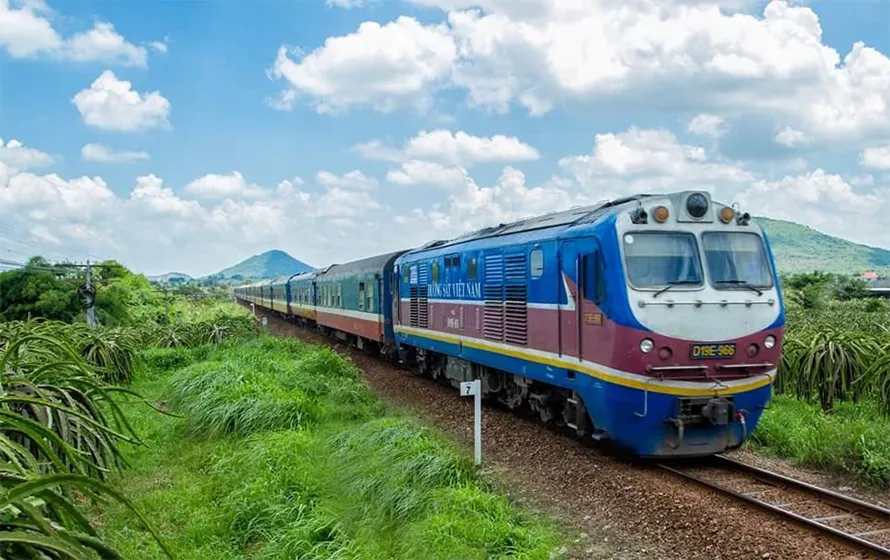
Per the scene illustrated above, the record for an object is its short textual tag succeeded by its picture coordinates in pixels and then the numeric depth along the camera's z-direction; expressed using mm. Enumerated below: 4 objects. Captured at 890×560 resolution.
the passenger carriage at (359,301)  20798
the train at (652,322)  8219
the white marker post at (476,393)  8883
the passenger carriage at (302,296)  34781
